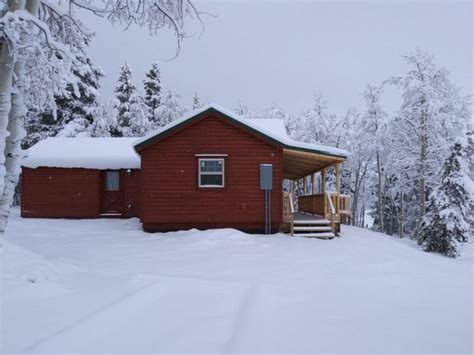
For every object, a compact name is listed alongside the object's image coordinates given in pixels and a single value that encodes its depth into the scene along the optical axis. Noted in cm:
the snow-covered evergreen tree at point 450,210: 1616
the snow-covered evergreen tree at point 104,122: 3008
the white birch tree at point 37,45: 657
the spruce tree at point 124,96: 3456
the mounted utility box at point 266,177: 1306
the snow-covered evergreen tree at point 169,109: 3634
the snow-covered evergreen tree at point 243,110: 4994
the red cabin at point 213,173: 1328
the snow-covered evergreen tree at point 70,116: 2973
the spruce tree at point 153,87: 3856
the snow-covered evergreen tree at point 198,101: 5147
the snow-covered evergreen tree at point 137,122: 3384
